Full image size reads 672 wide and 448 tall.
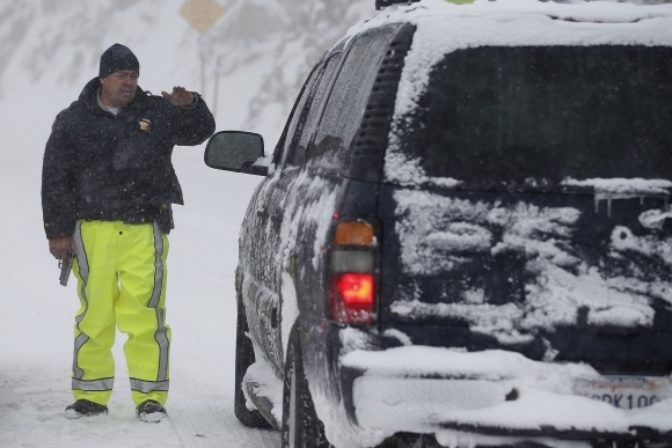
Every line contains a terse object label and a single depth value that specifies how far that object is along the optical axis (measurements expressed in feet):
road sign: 205.26
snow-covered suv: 29.78
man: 51.29
